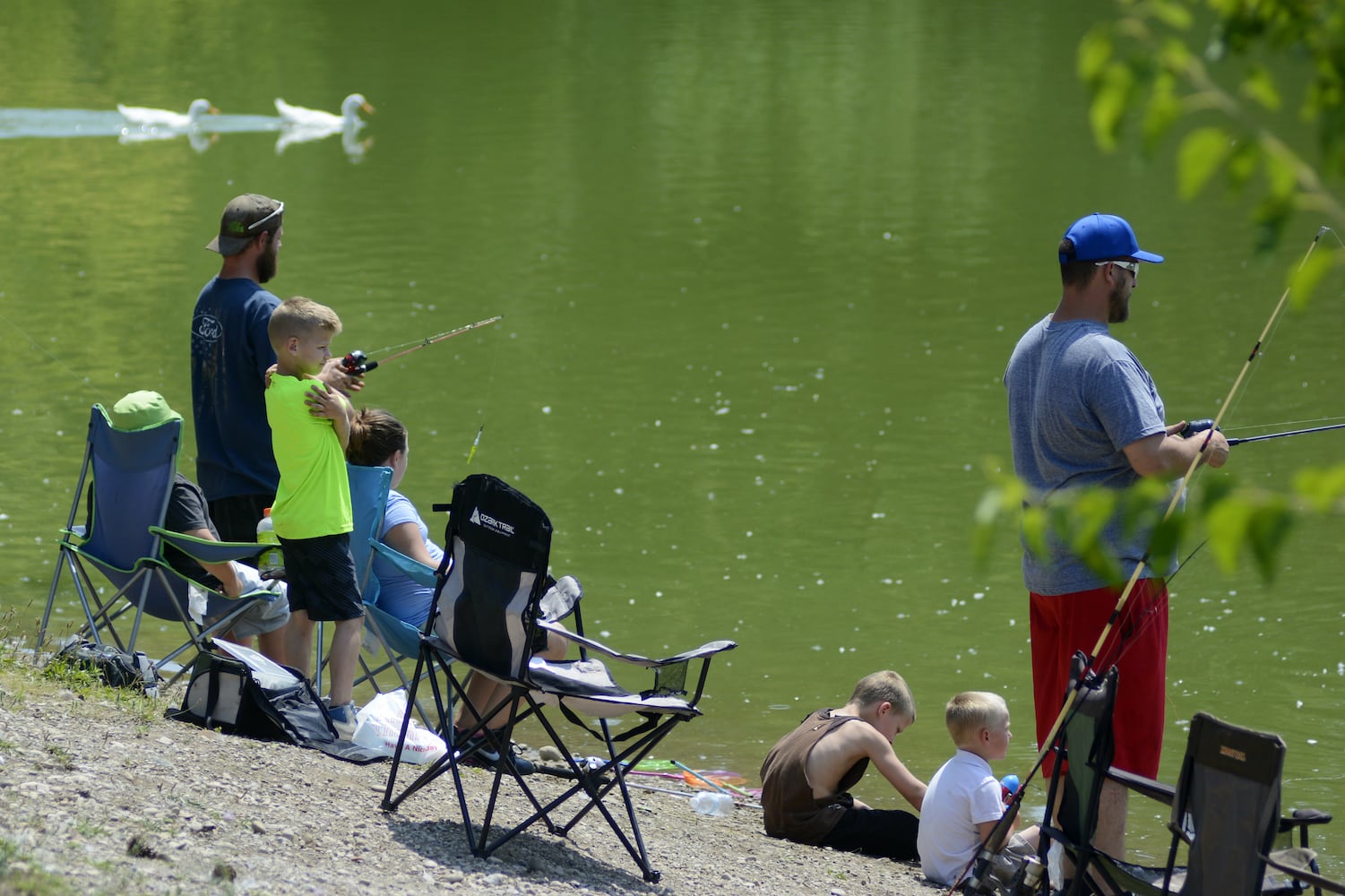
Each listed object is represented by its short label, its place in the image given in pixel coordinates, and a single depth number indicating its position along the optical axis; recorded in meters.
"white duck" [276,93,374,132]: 46.56
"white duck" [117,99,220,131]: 45.66
